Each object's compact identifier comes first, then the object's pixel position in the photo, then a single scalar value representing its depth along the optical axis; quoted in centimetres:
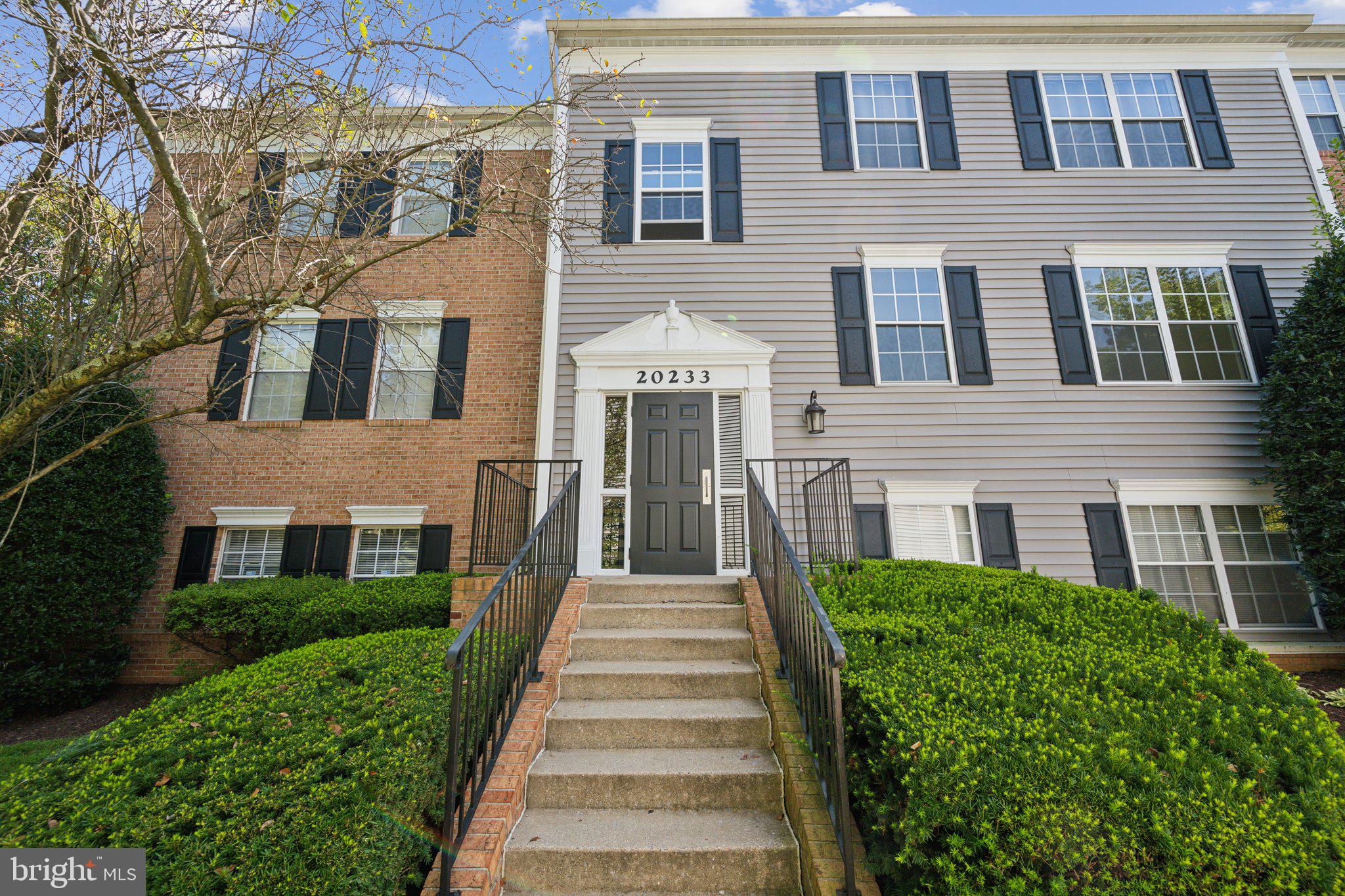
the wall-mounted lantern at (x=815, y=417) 653
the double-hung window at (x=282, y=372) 779
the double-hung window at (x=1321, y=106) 808
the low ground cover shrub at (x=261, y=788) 220
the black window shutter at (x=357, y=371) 764
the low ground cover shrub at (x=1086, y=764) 205
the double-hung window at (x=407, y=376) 774
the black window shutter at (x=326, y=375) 763
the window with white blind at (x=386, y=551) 731
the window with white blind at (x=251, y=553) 732
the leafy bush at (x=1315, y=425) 574
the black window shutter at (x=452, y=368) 760
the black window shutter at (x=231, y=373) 759
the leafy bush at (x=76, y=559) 568
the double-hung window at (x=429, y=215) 824
